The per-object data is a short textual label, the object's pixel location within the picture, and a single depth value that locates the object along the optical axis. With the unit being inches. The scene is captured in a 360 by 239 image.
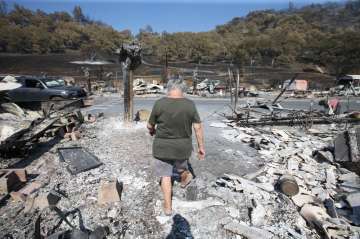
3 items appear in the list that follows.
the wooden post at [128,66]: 353.7
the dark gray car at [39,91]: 625.9
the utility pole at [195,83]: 919.2
